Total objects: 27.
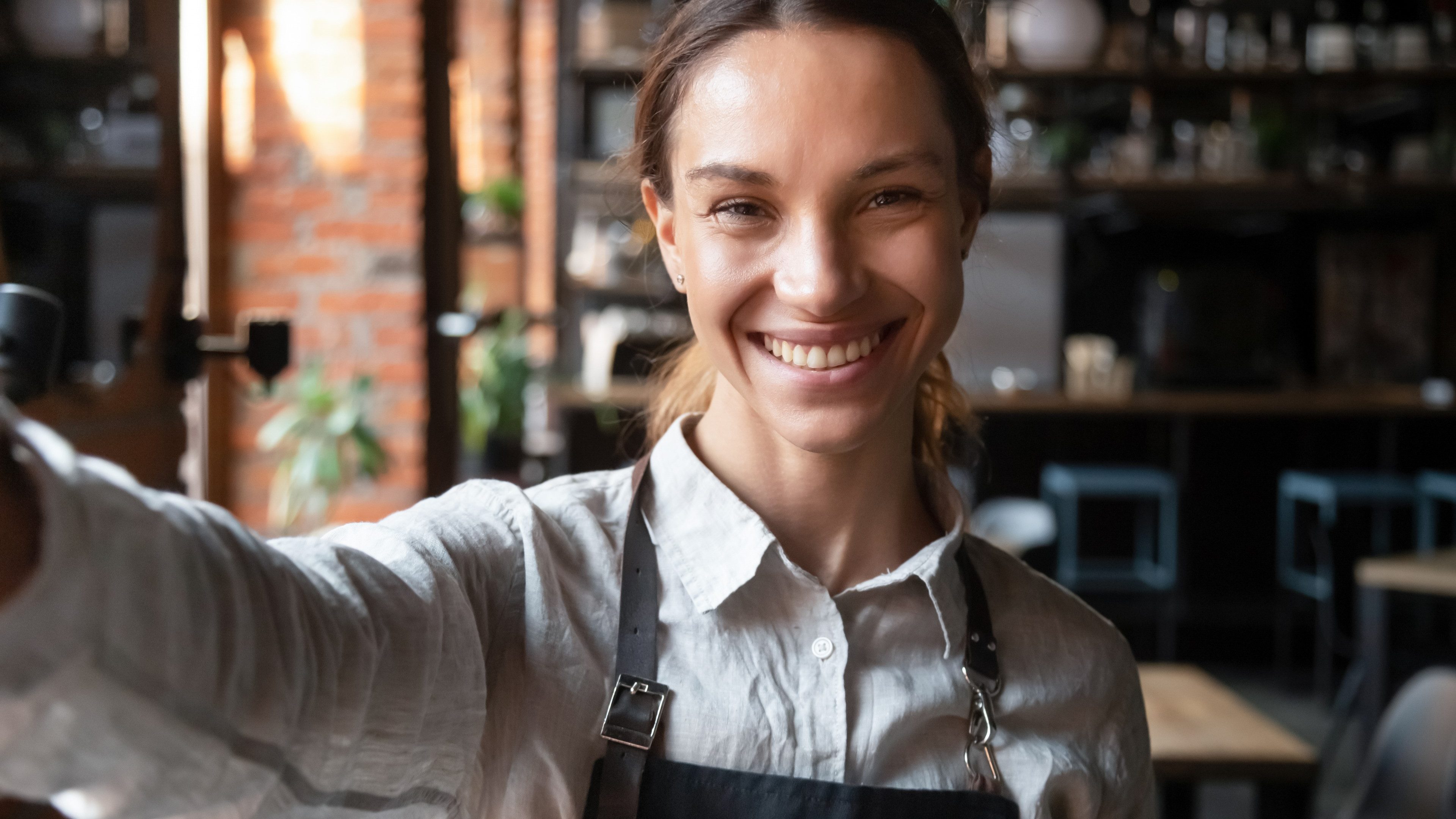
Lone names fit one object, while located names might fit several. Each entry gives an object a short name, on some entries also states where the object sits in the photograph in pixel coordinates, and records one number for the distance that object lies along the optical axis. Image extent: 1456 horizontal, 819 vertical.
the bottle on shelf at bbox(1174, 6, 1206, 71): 6.23
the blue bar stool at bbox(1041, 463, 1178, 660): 5.43
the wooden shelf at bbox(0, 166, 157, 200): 1.19
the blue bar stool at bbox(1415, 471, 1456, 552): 5.50
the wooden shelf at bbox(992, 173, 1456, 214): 6.07
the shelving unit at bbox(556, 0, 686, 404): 5.95
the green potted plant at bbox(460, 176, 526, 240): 4.62
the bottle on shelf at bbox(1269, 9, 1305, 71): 6.16
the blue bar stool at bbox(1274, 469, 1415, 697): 5.27
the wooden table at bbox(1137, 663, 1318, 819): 2.08
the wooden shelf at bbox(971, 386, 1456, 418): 5.59
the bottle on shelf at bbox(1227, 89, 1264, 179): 6.21
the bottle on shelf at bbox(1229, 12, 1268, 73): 6.18
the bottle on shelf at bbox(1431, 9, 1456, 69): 6.14
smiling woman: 0.84
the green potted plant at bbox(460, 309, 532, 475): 4.46
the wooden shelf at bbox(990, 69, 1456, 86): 6.10
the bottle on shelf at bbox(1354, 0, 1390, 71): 6.21
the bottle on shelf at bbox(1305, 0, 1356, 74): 6.17
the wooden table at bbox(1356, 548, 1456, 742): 3.28
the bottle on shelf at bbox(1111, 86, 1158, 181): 6.13
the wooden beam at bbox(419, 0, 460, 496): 3.48
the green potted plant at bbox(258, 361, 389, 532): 3.06
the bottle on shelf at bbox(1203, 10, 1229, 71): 6.27
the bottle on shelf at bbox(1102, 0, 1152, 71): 6.12
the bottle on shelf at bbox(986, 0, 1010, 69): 6.02
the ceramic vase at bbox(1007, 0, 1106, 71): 5.89
